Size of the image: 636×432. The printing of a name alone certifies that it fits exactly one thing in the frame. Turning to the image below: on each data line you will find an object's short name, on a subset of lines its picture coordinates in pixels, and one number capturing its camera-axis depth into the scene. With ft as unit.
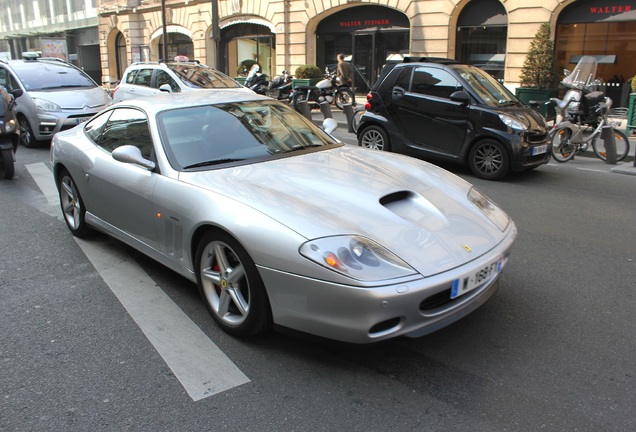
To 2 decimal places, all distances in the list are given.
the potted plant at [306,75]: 65.57
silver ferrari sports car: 9.28
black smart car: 26.66
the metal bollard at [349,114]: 40.11
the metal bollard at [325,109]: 43.93
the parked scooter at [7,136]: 25.77
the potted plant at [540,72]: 50.81
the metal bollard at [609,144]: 31.19
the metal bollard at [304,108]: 47.34
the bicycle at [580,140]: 31.42
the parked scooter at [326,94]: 55.77
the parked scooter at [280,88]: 61.00
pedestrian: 61.72
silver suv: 35.24
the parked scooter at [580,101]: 32.73
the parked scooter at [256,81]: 61.05
